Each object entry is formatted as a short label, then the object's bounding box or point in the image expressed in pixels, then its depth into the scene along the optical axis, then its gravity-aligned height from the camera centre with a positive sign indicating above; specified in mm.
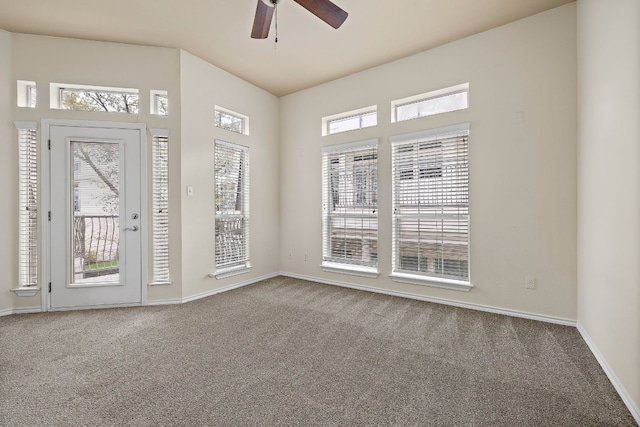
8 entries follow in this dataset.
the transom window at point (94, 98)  3455 +1401
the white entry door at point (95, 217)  3395 -56
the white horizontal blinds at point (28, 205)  3336 +85
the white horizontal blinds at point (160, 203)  3631 +117
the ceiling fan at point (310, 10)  2275 +1649
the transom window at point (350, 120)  4250 +1422
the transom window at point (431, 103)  3523 +1414
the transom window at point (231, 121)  4262 +1417
